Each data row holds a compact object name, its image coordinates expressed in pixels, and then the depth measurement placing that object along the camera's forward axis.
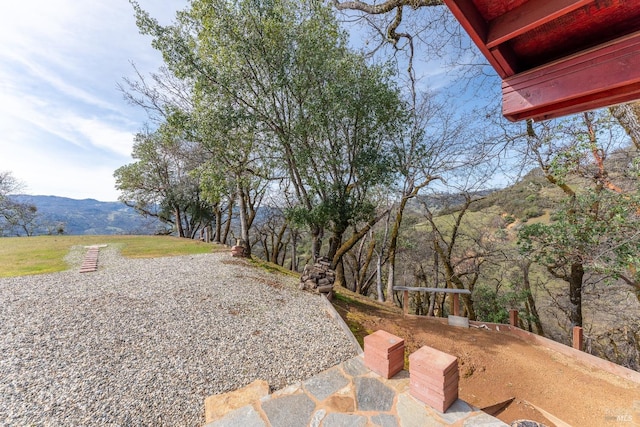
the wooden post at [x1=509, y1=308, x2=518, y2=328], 6.28
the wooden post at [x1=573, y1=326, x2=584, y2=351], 5.05
